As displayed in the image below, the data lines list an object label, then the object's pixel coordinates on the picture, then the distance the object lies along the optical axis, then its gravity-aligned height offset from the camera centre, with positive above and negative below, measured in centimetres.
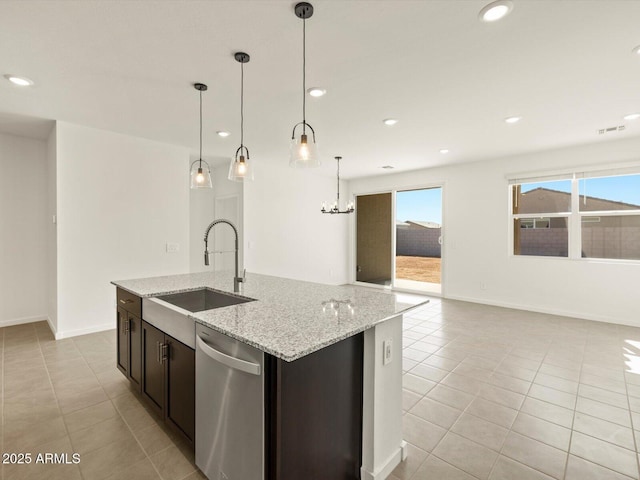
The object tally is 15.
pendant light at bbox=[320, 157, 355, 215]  574 +61
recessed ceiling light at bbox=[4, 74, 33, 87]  259 +139
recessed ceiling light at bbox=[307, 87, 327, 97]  278 +139
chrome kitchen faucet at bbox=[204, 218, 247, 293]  214 -30
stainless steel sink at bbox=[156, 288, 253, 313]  222 -46
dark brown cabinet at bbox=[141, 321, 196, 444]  167 -85
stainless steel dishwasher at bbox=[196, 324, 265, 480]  124 -76
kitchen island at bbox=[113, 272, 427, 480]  121 -63
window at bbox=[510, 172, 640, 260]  436 +39
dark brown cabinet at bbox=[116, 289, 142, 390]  224 -76
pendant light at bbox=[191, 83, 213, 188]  281 +57
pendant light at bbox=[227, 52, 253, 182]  245 +58
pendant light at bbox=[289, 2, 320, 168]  194 +58
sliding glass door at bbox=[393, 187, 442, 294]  654 +22
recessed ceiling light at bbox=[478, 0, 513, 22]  174 +137
